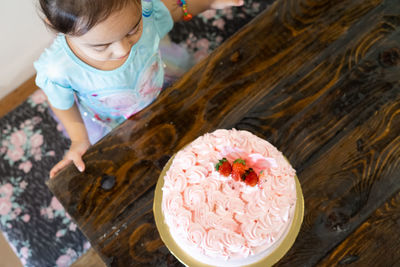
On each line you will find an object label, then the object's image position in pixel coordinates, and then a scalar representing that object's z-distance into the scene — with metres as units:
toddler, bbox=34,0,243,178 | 0.75
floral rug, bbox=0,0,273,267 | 1.48
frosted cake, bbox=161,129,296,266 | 0.77
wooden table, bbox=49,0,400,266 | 0.89
